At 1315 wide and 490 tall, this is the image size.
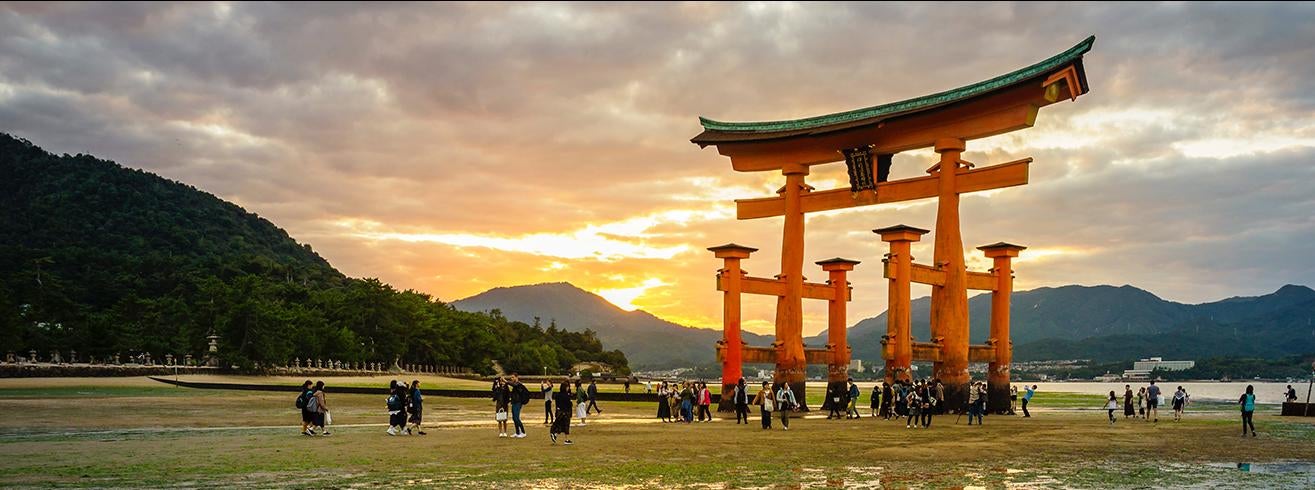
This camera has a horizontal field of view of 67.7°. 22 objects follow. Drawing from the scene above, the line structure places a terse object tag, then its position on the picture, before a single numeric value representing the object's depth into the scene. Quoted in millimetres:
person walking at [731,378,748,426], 30609
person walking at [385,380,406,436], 23109
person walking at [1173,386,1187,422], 35925
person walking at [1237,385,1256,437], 25375
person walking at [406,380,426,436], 23984
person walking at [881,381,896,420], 34812
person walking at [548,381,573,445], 22438
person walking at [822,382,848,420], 36000
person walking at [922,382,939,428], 29078
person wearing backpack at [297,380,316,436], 22734
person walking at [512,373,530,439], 22203
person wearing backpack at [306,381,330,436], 22797
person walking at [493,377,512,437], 22547
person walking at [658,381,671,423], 33594
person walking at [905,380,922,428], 28875
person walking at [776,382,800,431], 27906
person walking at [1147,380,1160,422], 35975
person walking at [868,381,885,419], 37725
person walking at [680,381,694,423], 32500
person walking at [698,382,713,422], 33781
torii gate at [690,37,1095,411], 34406
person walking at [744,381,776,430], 27061
